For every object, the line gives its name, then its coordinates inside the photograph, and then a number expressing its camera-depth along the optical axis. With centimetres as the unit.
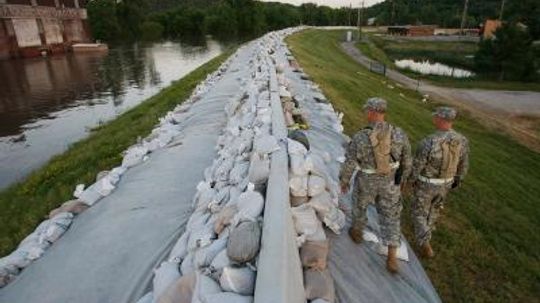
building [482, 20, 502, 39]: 5102
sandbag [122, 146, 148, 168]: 725
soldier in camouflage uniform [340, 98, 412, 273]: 421
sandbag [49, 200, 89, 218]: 573
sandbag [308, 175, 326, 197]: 443
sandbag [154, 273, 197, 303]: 315
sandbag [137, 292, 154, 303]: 350
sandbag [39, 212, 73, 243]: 511
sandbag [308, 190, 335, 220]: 432
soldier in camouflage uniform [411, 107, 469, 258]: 454
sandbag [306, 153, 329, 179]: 471
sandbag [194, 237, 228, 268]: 347
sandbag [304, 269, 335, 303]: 316
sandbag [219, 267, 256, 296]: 300
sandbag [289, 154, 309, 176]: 460
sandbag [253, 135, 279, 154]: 508
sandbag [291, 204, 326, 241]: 389
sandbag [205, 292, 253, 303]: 282
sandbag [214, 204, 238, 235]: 396
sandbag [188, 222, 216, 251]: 383
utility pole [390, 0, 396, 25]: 8769
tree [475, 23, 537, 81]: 3269
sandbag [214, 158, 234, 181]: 543
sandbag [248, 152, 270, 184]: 457
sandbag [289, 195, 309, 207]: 435
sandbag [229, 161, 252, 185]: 502
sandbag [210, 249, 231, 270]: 327
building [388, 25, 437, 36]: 6688
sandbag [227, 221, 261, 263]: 323
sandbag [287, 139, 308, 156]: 503
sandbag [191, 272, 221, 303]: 296
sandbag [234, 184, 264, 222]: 379
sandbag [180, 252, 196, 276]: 355
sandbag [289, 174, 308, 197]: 438
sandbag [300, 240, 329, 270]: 351
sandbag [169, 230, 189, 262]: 398
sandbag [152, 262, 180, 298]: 346
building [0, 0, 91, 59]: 3269
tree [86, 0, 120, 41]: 6606
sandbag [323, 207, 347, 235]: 440
